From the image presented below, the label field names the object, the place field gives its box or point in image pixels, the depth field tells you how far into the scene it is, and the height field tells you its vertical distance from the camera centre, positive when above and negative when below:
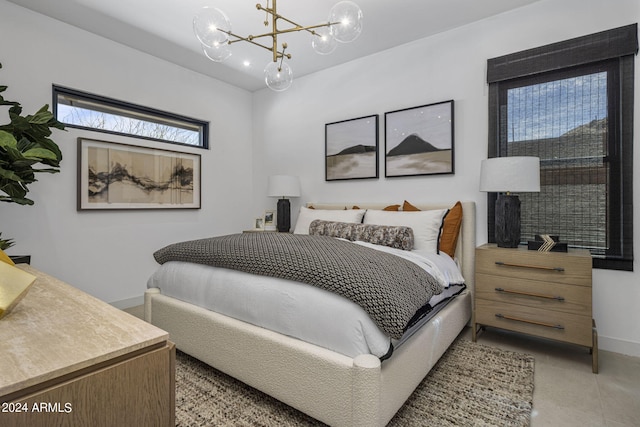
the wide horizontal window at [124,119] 2.98 +0.99
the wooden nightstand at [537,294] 2.06 -0.56
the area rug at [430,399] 1.54 -0.98
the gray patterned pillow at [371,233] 2.58 -0.17
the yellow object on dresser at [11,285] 0.86 -0.20
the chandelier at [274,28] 1.80 +1.06
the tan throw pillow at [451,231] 2.75 -0.16
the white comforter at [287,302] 1.38 -0.46
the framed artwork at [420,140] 3.05 +0.71
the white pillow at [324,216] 3.16 -0.03
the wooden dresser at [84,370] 0.61 -0.33
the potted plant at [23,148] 1.45 +0.37
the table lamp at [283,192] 3.84 +0.25
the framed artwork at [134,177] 3.05 +0.38
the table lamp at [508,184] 2.33 +0.20
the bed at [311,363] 1.30 -0.72
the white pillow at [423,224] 2.66 -0.10
